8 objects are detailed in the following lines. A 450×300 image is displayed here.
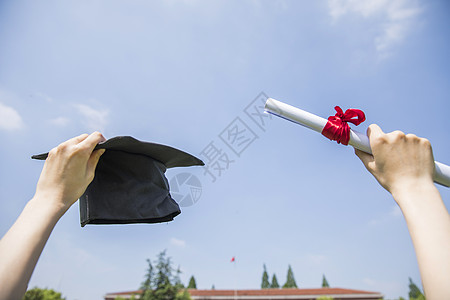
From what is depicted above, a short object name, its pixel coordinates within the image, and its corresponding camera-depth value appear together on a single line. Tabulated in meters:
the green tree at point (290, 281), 52.06
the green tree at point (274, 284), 53.94
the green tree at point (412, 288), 52.56
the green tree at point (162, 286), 28.98
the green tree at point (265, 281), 54.34
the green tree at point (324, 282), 51.44
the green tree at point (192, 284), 52.25
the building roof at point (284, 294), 30.92
